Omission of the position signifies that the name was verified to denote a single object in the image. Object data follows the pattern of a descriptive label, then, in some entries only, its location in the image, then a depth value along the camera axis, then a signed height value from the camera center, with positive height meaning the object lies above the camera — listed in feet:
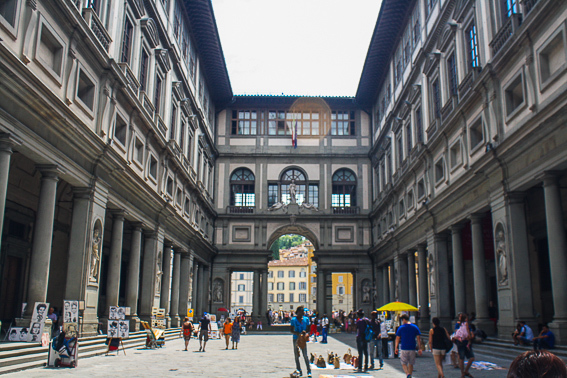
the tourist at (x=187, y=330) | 77.89 -3.65
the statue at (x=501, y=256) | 66.44 +6.18
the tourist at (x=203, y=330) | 78.07 -3.63
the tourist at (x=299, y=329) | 47.52 -2.12
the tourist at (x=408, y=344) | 42.27 -2.88
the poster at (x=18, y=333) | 48.22 -2.68
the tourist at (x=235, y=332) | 84.55 -4.18
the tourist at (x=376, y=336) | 56.44 -3.20
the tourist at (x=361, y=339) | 52.70 -3.16
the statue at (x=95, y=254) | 67.08 +6.01
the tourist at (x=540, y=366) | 8.18 -0.87
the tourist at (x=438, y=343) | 41.37 -2.71
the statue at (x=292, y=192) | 161.38 +32.94
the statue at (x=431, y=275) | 96.27 +5.61
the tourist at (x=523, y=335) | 57.52 -2.84
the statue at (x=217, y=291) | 156.07 +3.79
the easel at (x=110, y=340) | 62.23 -4.12
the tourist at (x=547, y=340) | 49.37 -2.87
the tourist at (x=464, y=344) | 46.16 -3.13
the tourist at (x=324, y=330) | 101.73 -4.49
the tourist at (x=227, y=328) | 82.84 -3.57
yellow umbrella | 76.38 -0.09
